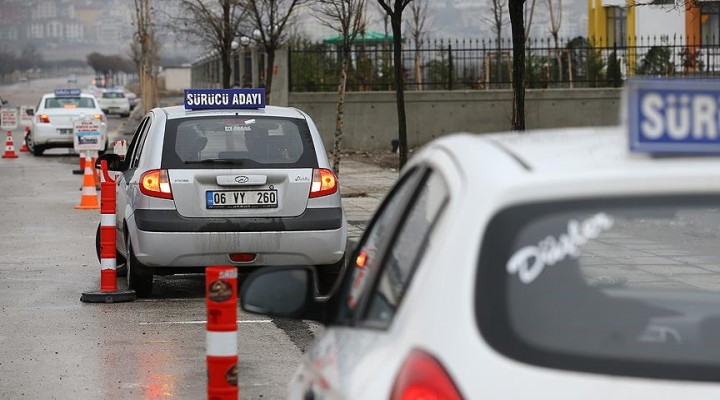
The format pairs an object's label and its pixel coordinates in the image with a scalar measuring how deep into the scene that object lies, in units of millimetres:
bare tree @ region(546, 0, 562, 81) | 31891
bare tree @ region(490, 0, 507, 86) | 31797
